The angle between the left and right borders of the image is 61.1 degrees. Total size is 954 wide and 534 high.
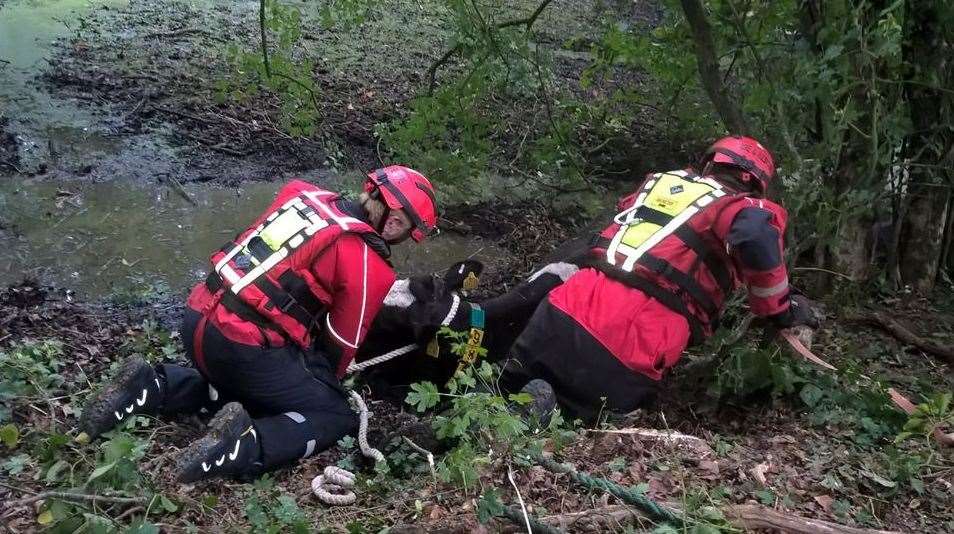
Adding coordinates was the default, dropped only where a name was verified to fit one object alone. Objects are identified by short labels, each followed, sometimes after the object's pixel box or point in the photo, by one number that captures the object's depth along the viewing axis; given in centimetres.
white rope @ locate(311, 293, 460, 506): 318
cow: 464
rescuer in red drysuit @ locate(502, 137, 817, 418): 406
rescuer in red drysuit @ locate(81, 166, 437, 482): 384
